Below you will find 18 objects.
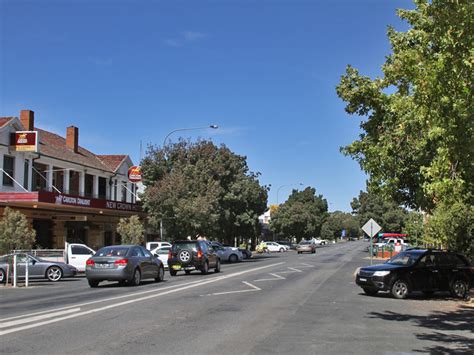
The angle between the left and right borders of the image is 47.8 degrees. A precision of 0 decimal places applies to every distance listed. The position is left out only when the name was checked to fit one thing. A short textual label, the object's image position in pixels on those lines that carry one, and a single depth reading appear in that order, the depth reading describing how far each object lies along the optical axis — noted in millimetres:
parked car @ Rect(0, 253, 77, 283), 21750
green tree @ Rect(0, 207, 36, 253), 24781
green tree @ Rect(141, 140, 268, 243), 37906
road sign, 30719
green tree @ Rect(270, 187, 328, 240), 89875
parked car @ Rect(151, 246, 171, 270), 32809
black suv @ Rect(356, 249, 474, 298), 16344
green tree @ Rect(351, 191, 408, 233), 88312
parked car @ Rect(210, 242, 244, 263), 42188
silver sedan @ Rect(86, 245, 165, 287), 18656
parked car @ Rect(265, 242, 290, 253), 76188
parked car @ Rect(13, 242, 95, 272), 27312
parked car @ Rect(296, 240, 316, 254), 62409
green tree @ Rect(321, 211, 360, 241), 141188
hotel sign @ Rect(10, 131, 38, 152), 34688
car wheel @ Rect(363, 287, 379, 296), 17000
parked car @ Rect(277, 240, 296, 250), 84688
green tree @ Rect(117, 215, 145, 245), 35688
